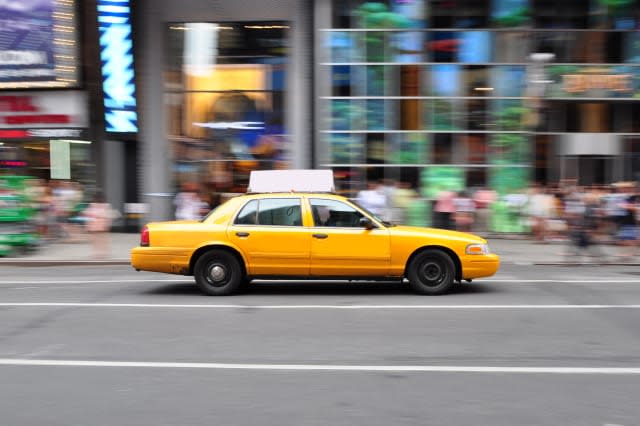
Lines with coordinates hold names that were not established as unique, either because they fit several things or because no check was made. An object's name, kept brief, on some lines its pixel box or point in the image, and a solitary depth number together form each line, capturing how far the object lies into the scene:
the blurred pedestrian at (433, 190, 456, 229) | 17.70
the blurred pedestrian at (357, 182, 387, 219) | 17.56
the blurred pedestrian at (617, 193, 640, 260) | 16.03
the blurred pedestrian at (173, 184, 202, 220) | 18.12
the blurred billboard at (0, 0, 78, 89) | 18.80
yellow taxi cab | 9.52
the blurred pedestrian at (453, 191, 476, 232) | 17.62
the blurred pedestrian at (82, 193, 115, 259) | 15.25
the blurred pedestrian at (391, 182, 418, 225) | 18.38
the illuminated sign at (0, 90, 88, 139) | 19.88
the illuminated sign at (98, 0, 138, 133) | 19.00
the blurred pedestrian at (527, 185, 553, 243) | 18.20
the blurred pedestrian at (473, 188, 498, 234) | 18.92
